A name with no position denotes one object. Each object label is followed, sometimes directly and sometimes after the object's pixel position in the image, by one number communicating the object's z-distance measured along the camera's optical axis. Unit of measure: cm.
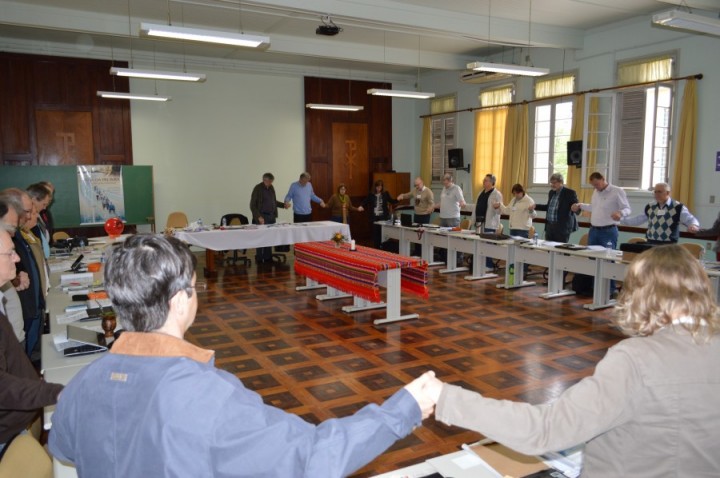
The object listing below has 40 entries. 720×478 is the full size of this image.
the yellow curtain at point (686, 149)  728
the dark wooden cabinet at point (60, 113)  934
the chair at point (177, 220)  977
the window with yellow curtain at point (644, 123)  770
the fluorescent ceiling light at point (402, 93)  938
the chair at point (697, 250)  580
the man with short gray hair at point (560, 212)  766
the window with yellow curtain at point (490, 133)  1035
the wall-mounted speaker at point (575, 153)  855
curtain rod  725
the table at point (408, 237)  917
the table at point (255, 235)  782
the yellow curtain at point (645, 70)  766
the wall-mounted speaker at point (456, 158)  1122
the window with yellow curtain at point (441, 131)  1186
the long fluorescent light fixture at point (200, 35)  539
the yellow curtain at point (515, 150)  981
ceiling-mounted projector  723
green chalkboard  909
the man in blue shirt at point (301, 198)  1010
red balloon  580
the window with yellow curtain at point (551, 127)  916
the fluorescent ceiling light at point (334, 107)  1044
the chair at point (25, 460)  160
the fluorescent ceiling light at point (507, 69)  690
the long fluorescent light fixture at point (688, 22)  510
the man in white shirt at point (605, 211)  714
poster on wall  948
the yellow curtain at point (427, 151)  1259
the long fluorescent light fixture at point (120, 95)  864
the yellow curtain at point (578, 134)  871
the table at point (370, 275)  582
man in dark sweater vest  633
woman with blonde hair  119
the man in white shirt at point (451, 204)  950
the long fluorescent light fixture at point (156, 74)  746
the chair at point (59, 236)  753
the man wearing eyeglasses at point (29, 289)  349
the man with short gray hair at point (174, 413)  101
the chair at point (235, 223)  977
